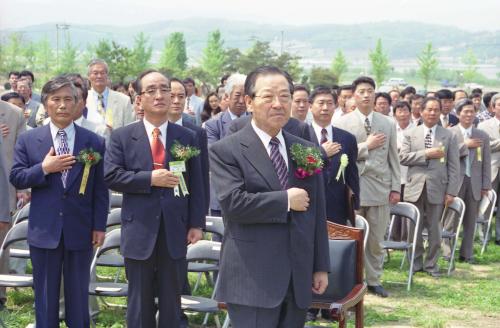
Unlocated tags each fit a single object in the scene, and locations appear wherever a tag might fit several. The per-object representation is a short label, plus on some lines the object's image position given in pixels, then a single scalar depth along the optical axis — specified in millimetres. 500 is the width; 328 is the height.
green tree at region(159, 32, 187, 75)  133625
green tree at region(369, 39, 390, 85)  117375
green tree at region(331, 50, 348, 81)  130250
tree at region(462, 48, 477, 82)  117250
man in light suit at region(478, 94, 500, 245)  13055
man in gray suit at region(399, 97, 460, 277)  10430
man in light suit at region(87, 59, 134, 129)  9445
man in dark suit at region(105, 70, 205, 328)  5969
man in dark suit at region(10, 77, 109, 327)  6125
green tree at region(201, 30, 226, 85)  123688
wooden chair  5812
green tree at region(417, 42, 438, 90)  116138
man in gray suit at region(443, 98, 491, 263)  11727
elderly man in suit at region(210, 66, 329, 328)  4526
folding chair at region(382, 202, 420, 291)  9656
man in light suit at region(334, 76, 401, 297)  9039
